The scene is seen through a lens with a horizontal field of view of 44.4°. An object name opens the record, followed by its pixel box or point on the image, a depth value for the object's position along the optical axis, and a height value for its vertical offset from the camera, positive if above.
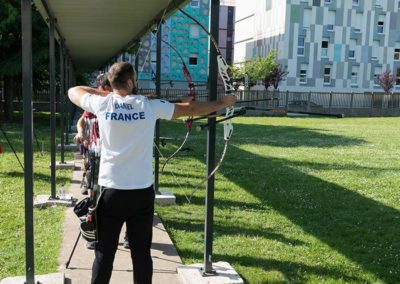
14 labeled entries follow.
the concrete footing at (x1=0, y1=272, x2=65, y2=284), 3.79 -1.56
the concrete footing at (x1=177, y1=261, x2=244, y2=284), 3.93 -1.56
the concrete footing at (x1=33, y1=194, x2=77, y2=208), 6.40 -1.61
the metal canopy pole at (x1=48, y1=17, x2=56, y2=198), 6.42 -0.49
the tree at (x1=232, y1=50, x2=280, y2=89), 43.59 +1.53
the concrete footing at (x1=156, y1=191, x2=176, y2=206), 6.64 -1.58
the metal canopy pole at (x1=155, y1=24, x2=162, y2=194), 5.98 -0.09
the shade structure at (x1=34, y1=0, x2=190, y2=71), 5.14 +0.77
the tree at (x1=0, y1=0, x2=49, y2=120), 17.44 +1.37
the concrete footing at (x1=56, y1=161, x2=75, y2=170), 9.24 -1.63
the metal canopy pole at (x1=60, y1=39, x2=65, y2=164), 8.85 -0.18
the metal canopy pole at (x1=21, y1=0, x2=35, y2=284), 3.42 -0.36
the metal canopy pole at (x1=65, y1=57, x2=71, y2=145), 12.28 -0.20
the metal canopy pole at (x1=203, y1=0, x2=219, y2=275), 3.91 -0.58
